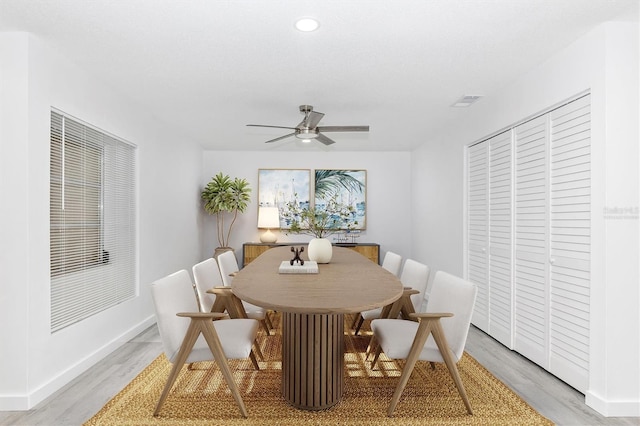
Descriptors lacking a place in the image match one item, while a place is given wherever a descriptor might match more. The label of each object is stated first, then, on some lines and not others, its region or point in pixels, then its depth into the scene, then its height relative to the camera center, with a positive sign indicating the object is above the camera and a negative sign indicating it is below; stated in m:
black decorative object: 3.22 -0.39
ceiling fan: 3.98 +0.84
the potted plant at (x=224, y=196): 6.69 +0.25
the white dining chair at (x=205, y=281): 3.20 -0.59
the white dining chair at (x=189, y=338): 2.36 -0.79
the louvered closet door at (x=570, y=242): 2.79 -0.22
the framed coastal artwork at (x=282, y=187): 7.34 +0.44
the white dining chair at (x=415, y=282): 3.25 -0.59
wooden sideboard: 6.87 -0.65
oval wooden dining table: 2.14 -0.68
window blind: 3.07 -0.09
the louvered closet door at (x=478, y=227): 4.35 -0.17
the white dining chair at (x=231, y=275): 3.43 -0.64
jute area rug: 2.41 -1.24
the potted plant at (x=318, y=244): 3.49 -0.29
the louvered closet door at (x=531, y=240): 3.29 -0.24
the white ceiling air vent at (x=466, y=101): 4.08 +1.16
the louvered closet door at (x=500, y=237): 3.82 -0.24
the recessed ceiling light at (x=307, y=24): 2.50 +1.18
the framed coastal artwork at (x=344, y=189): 7.38 +0.41
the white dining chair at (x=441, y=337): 2.39 -0.79
